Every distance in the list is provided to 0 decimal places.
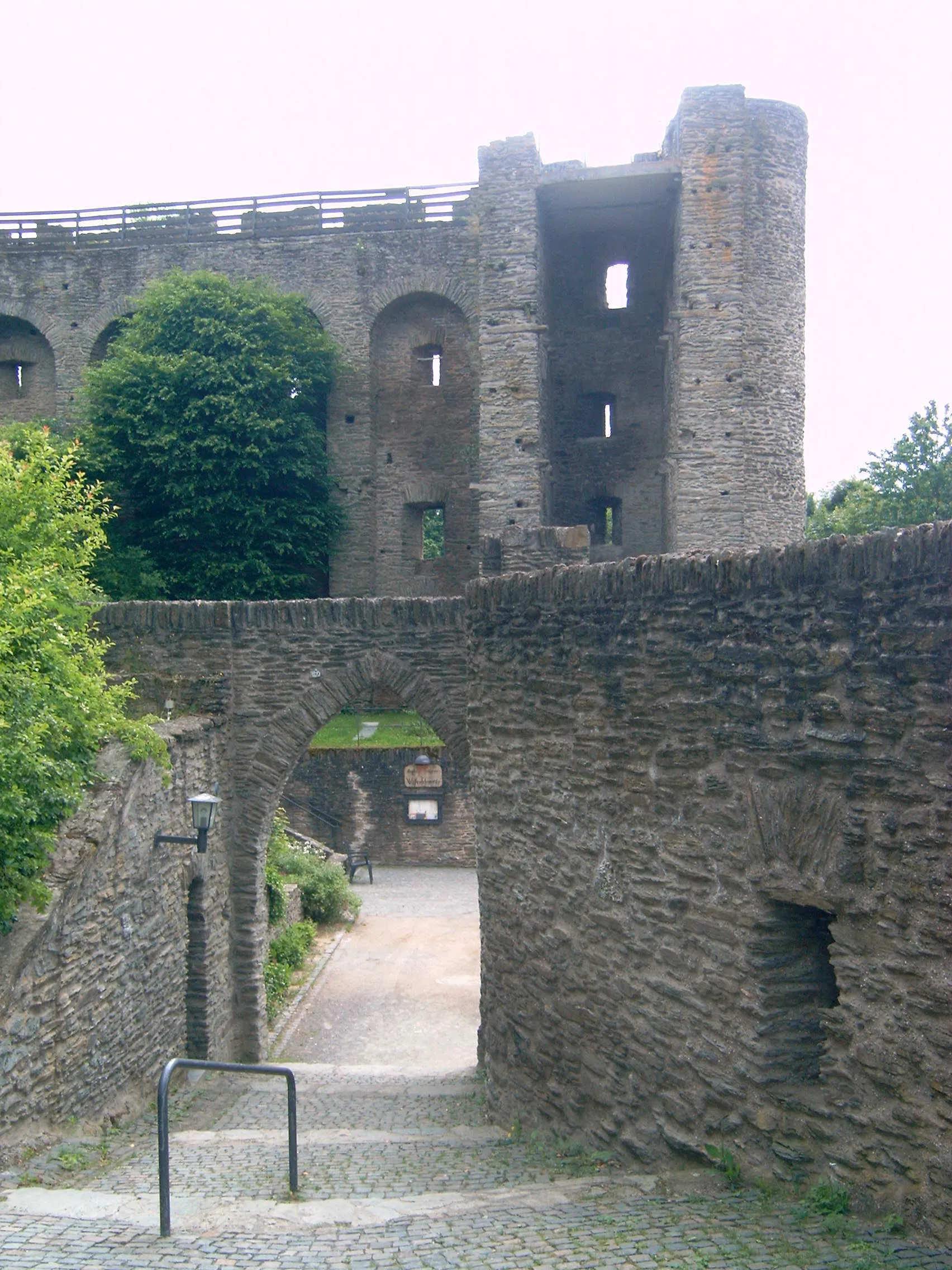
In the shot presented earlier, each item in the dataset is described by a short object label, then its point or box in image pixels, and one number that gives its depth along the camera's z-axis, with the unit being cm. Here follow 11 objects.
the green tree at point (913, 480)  2645
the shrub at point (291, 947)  1622
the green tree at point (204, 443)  2533
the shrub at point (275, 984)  1476
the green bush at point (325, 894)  1908
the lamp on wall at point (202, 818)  1061
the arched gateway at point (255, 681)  1297
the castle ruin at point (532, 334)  1934
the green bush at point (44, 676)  771
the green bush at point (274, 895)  1544
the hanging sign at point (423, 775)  2467
